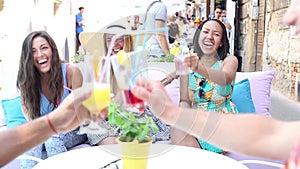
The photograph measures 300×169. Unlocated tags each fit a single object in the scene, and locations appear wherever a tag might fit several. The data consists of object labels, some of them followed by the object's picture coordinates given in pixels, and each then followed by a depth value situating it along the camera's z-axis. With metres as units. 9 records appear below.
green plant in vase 0.91
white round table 1.44
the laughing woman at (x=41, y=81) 2.06
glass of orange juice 0.80
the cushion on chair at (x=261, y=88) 2.61
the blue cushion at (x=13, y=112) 2.28
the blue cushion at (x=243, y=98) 2.50
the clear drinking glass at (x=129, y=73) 0.81
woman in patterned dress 1.49
